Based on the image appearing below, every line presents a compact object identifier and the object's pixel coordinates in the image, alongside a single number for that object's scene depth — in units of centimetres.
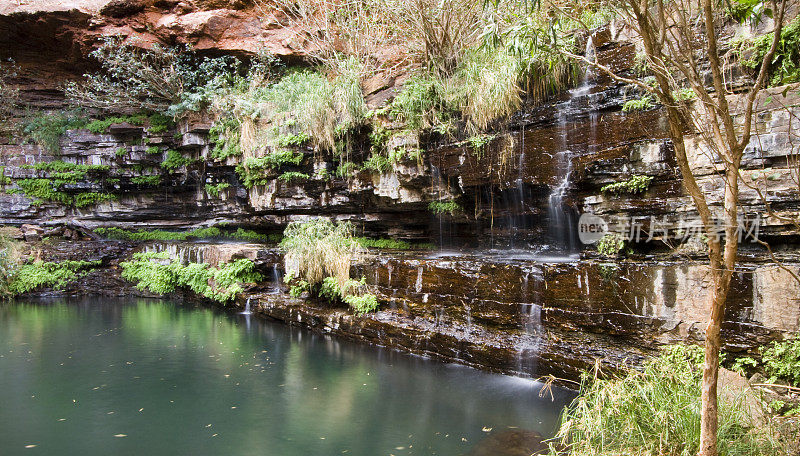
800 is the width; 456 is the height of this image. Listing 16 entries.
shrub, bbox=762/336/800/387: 374
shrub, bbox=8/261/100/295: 1025
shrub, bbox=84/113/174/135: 1161
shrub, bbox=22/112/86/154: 1185
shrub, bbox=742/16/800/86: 412
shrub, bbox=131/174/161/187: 1180
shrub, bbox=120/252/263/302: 860
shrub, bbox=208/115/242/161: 1032
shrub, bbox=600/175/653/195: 525
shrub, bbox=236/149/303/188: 908
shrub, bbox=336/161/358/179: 839
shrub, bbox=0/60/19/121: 1227
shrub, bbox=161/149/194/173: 1141
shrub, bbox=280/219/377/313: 689
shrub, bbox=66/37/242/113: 1106
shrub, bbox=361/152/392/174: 785
